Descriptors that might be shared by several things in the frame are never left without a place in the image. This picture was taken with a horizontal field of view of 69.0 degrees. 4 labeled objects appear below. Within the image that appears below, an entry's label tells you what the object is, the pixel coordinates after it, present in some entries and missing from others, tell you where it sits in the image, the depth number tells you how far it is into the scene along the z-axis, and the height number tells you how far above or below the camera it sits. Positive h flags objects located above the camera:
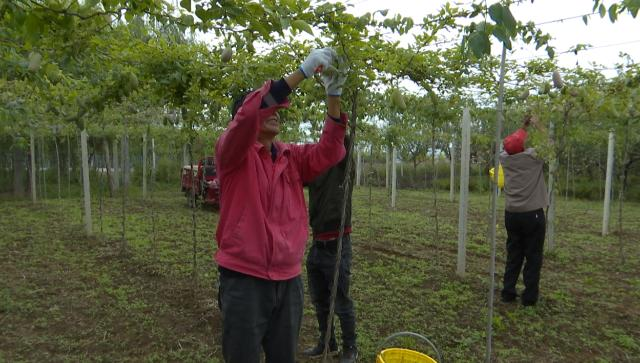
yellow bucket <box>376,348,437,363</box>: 2.70 -1.16
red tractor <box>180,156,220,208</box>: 11.08 -0.68
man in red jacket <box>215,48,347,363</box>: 1.78 -0.30
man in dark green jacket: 3.20 -0.64
